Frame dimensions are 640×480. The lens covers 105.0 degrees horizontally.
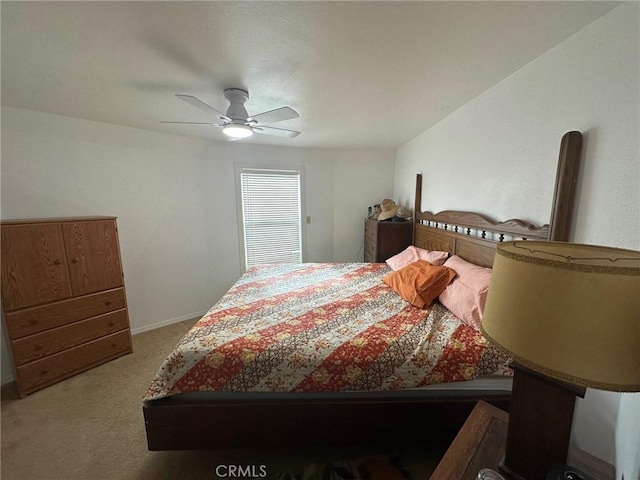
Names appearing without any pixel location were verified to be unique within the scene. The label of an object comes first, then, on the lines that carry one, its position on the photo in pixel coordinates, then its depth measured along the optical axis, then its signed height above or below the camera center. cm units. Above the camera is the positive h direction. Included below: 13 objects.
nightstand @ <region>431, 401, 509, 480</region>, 85 -90
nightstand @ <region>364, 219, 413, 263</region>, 327 -43
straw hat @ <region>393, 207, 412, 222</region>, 334 -14
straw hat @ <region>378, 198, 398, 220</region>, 335 -6
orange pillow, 187 -61
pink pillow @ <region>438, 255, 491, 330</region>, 152 -59
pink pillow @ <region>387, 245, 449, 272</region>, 232 -53
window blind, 366 -14
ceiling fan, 182 +69
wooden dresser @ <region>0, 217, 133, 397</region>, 191 -77
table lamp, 51 -27
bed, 131 -97
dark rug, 134 -147
